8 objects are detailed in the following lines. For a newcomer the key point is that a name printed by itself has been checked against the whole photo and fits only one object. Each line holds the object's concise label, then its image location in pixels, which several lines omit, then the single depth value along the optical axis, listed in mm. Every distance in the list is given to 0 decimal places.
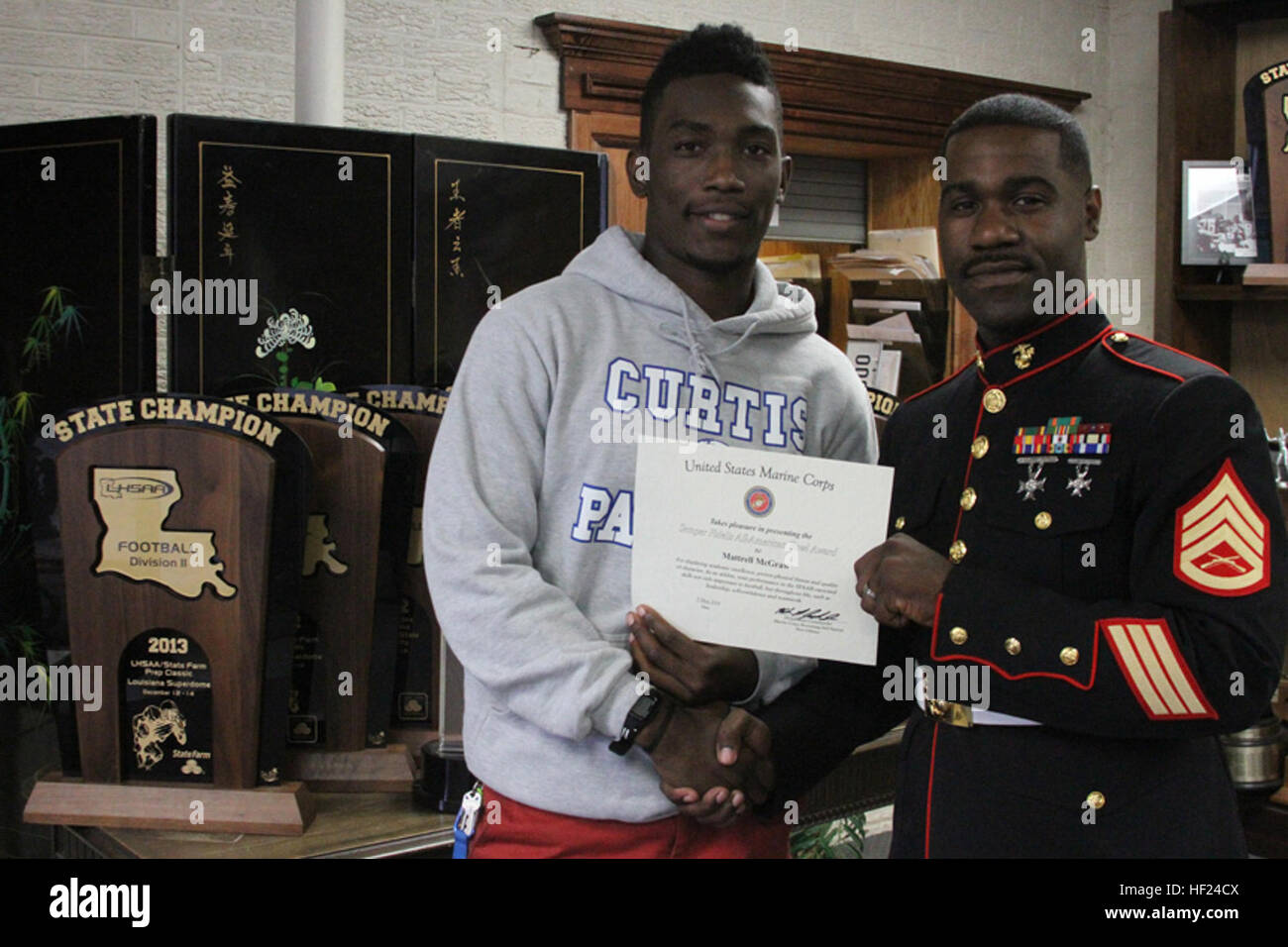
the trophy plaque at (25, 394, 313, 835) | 1524
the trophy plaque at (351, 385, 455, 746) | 1735
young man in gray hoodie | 1353
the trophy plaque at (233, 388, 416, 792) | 1657
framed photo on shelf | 3381
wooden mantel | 3283
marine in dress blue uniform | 1186
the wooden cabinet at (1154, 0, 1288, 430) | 3467
